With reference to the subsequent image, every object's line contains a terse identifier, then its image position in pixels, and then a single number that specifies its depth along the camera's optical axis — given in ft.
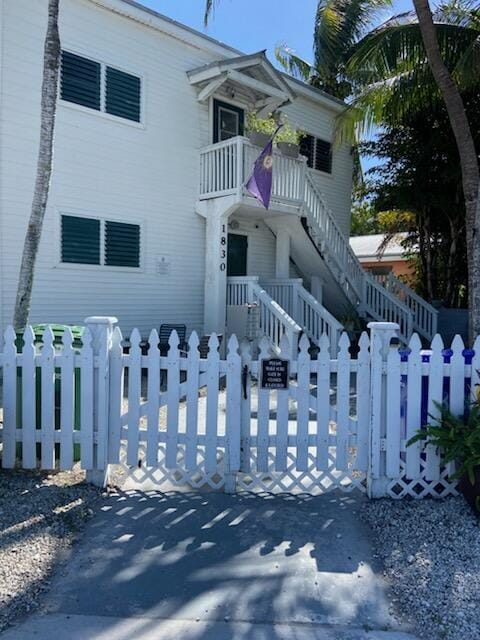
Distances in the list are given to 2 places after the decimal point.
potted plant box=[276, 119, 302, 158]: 37.14
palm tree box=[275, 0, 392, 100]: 56.70
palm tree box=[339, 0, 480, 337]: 18.22
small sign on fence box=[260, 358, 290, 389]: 13.11
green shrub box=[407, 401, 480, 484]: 11.62
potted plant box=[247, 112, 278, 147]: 39.27
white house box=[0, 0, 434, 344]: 29.04
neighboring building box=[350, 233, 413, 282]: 77.41
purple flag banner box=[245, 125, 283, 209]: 29.50
